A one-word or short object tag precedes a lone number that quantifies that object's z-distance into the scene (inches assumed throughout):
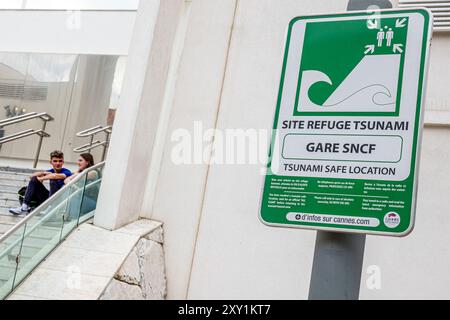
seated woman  218.4
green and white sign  55.7
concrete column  226.8
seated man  254.7
